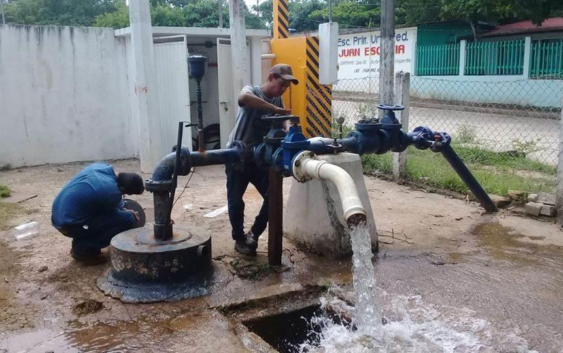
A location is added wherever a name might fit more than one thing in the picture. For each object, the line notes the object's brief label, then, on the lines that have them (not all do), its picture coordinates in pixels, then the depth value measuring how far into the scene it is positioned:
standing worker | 4.09
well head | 3.69
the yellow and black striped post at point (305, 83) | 8.19
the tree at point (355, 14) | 26.44
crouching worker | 4.17
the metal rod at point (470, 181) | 5.11
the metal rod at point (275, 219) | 4.02
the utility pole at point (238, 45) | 7.85
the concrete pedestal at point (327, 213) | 4.36
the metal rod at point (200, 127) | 3.86
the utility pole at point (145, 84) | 7.36
